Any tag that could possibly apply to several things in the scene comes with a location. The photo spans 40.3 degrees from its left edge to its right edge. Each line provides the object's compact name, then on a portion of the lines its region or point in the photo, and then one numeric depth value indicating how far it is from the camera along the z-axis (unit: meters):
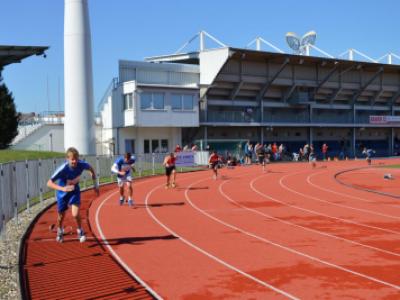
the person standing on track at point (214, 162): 26.59
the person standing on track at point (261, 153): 33.08
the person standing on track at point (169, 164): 21.28
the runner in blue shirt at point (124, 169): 15.76
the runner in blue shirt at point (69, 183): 9.86
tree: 35.84
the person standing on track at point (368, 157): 41.00
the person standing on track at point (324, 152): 48.19
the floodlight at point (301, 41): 52.81
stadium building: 40.53
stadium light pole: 35.75
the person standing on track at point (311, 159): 36.53
